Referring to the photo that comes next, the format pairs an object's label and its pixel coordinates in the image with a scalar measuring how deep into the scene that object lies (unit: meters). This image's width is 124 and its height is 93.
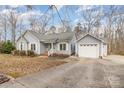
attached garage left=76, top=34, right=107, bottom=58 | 5.47
